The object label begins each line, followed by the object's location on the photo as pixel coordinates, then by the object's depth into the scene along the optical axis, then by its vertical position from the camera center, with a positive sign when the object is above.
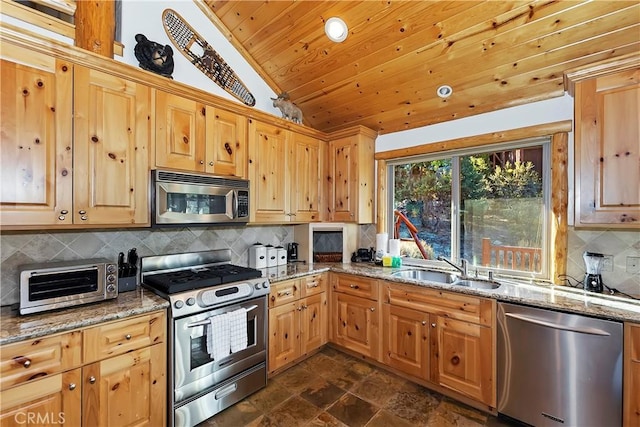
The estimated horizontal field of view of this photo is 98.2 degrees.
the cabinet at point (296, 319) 2.52 -1.05
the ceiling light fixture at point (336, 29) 2.29 +1.55
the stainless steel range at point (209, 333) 1.85 -0.88
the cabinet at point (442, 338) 2.09 -1.05
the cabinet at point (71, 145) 1.51 +0.41
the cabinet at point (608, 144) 1.75 +0.45
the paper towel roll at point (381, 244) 3.26 -0.37
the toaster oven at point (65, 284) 1.52 -0.42
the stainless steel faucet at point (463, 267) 2.63 -0.53
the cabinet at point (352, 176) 3.22 +0.43
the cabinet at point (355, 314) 2.72 -1.05
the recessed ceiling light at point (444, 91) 2.57 +1.14
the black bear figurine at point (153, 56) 2.18 +1.25
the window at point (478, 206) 2.53 +0.06
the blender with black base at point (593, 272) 2.06 -0.46
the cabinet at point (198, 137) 2.08 +0.62
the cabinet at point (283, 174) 2.68 +0.40
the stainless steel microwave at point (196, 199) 1.99 +0.11
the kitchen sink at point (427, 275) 2.78 -0.65
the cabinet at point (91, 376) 1.33 -0.89
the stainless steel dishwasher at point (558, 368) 1.64 -1.01
